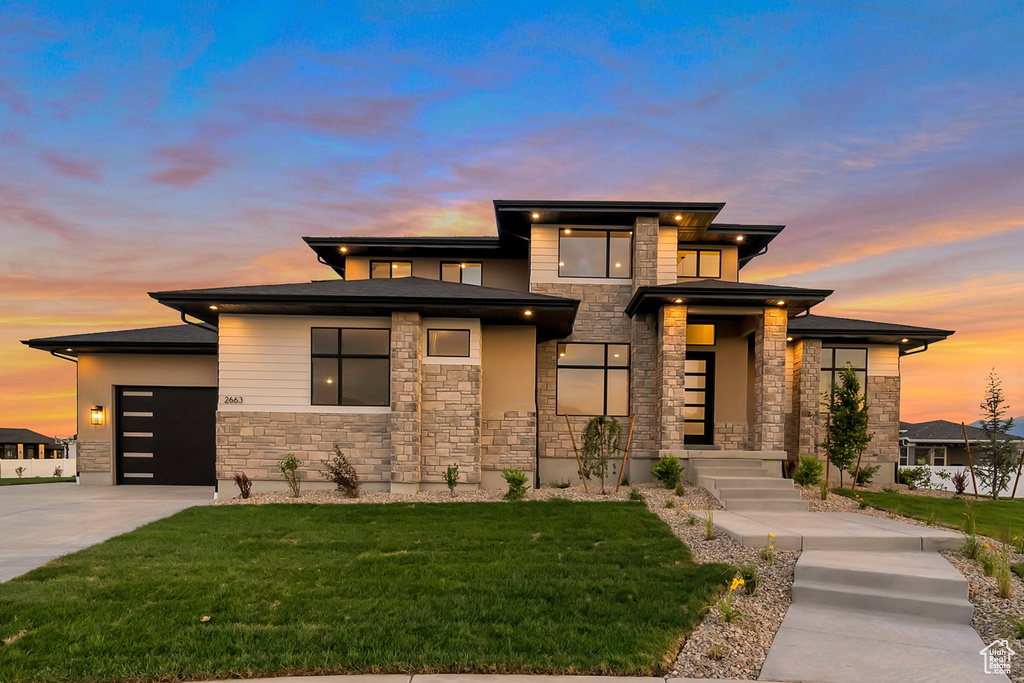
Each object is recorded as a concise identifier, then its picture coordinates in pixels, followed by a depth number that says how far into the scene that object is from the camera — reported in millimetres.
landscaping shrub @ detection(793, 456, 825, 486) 10977
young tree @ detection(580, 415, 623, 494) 10719
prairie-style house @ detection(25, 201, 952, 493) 10195
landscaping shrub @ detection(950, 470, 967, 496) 13391
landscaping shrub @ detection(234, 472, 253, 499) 9797
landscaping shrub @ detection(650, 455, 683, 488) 10406
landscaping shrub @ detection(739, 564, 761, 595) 4957
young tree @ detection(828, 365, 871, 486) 11016
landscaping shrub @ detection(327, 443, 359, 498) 9766
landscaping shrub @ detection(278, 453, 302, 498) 9938
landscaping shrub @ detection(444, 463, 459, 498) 10031
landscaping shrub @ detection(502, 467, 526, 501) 9617
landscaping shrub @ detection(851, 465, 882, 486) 13610
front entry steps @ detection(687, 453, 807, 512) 9031
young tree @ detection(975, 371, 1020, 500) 12984
